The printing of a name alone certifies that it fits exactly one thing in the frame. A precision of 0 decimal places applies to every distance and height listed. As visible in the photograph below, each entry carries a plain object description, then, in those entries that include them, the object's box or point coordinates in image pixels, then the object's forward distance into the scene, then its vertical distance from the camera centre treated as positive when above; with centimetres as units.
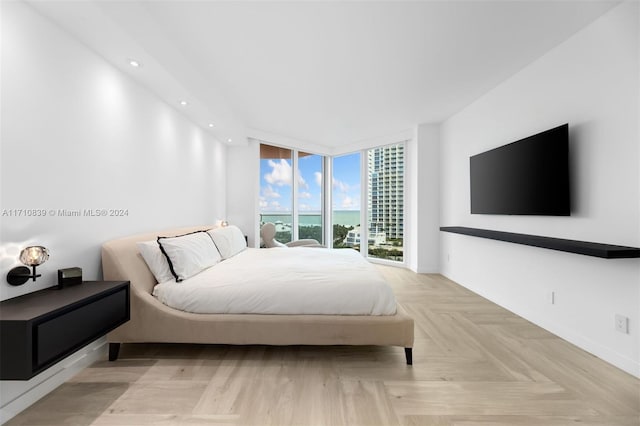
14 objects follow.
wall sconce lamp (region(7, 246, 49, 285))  159 -28
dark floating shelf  183 -25
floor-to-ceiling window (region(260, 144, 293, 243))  579 +56
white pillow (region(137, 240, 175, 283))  232 -38
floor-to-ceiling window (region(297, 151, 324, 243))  634 +44
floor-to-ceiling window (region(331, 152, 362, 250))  636 +33
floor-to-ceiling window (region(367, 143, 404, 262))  564 +26
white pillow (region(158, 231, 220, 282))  236 -36
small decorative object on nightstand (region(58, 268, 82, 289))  181 -41
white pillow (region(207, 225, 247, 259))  331 -33
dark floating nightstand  129 -57
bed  207 -85
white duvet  211 -61
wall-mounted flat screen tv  245 +39
